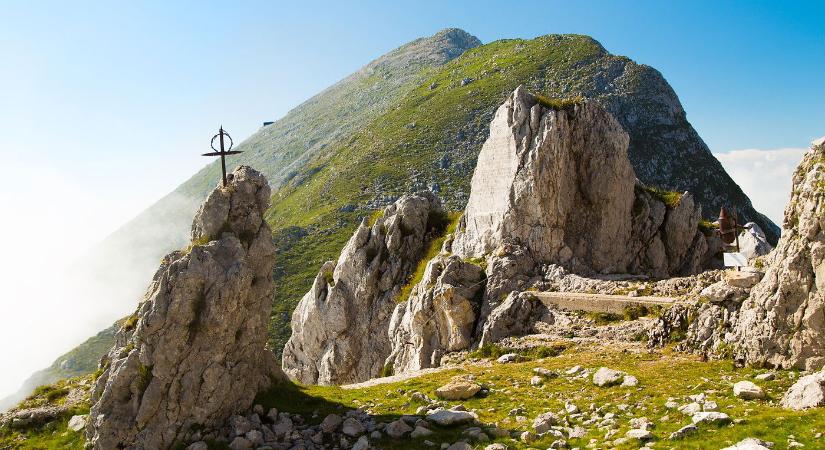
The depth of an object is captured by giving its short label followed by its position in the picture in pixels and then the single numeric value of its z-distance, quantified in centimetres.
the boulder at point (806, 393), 1675
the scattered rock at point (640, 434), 1676
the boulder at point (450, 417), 2095
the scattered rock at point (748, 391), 1870
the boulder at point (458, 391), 2473
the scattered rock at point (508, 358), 3300
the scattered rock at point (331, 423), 2175
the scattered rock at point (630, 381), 2275
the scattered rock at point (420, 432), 2022
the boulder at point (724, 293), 2553
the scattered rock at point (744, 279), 2532
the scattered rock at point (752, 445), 1426
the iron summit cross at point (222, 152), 2520
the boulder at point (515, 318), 3716
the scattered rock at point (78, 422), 2344
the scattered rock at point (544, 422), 1914
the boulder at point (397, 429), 2053
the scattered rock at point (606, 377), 2369
